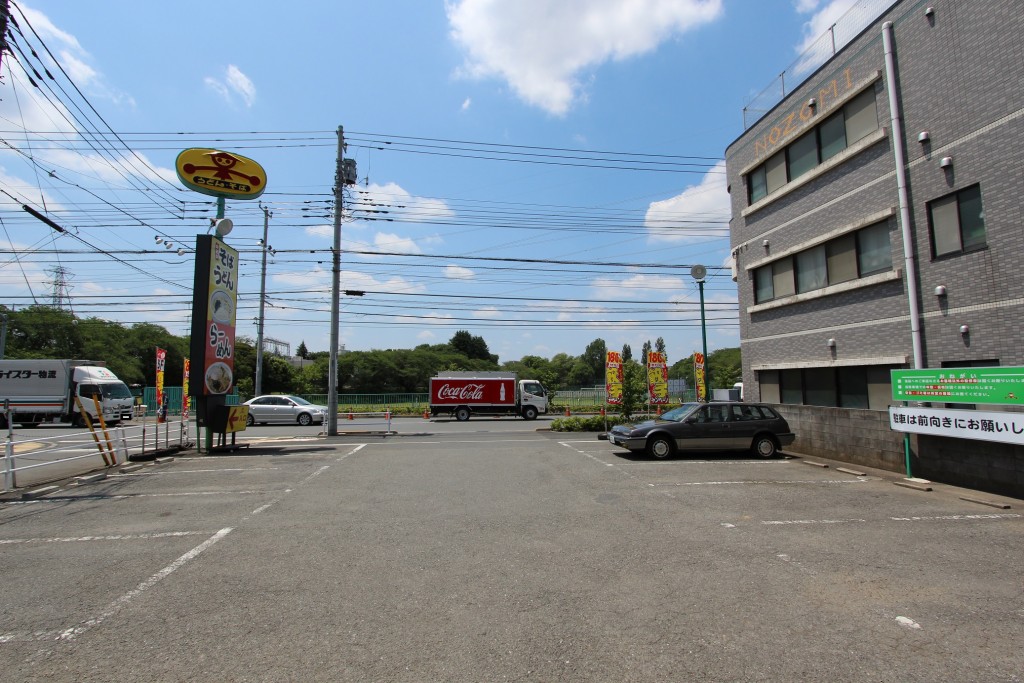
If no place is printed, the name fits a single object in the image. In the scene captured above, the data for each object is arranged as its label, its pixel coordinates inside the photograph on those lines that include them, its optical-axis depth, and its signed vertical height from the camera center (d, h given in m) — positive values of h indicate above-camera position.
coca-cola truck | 32.84 -0.57
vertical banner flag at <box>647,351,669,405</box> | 20.88 +0.24
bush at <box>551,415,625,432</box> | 21.15 -1.55
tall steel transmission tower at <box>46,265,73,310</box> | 47.12 +10.29
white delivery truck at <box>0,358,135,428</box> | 25.67 +0.23
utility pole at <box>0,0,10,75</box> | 9.61 +6.90
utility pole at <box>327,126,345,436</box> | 21.66 +4.97
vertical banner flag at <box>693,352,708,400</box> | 27.62 +0.56
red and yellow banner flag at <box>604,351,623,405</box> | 20.69 +0.06
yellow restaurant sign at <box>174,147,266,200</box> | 16.02 +6.85
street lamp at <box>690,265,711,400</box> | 19.83 +4.18
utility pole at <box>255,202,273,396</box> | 31.97 +3.78
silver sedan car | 27.06 -1.09
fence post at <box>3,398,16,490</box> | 9.12 -1.35
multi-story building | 9.46 +3.51
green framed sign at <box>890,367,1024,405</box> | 8.14 -0.09
